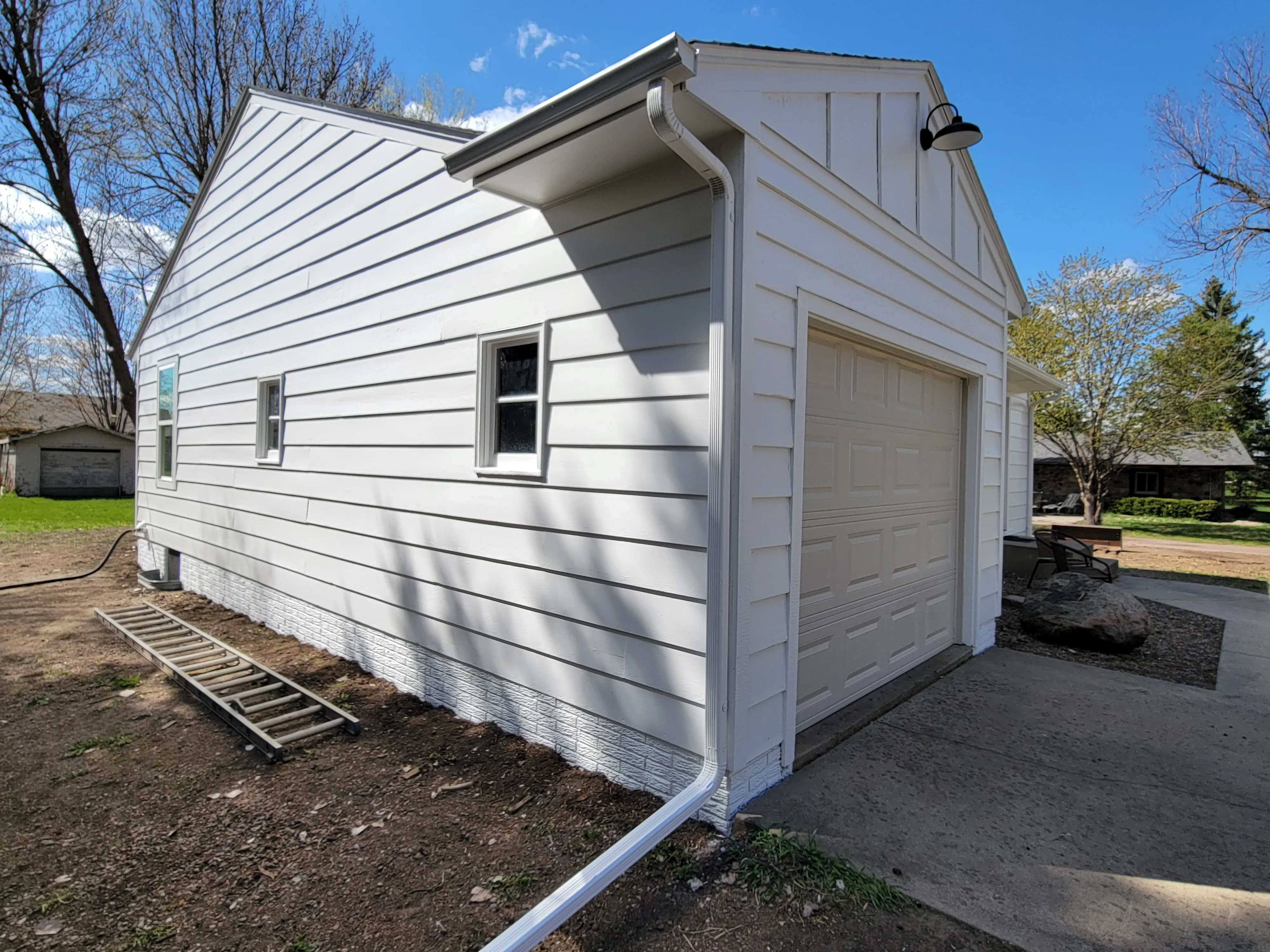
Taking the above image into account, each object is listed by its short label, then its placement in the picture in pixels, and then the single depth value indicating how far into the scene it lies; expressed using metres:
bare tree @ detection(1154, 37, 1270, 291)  12.48
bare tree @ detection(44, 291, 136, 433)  31.41
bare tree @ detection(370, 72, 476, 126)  14.61
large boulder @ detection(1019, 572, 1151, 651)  5.22
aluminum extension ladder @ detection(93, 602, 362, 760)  3.78
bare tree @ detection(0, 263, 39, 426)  20.70
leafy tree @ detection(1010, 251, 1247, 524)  16.52
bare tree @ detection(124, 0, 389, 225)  12.71
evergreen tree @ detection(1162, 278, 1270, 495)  16.47
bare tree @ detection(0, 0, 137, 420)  11.84
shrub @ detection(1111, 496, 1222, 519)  22.78
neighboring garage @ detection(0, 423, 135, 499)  22.31
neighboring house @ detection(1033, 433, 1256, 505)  22.91
